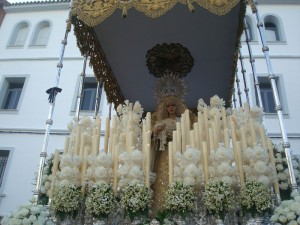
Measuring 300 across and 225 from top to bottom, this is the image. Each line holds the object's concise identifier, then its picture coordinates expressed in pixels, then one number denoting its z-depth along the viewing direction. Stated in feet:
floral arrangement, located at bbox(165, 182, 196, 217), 9.98
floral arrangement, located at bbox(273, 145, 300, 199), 13.28
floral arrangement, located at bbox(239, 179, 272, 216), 10.02
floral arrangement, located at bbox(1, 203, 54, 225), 10.45
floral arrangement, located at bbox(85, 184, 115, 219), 10.26
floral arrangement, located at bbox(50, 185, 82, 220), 10.53
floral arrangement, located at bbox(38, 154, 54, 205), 15.55
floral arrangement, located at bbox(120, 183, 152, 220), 10.24
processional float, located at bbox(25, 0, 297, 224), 11.05
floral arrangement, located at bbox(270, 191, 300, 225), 9.60
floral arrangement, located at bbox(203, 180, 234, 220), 9.97
